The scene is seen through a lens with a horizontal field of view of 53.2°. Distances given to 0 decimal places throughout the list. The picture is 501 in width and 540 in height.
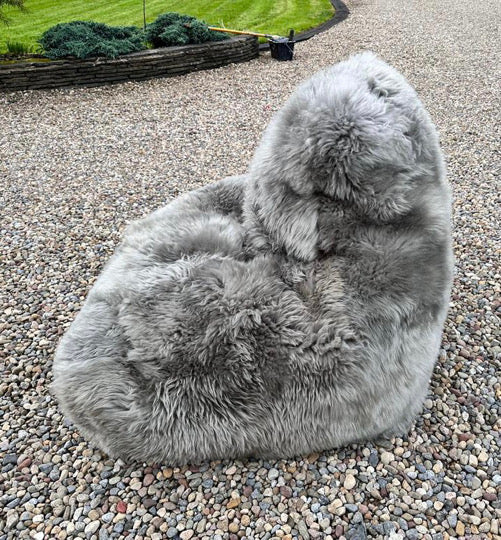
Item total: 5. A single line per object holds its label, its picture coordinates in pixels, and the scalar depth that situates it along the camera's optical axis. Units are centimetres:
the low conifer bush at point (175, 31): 902
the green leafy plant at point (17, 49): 829
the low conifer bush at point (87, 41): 815
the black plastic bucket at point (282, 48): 957
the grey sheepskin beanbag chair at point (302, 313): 227
